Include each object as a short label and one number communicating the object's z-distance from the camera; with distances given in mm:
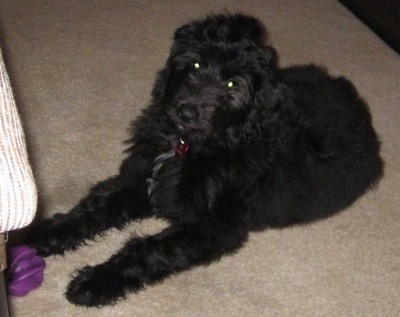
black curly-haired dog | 2113
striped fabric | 1186
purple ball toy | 2115
